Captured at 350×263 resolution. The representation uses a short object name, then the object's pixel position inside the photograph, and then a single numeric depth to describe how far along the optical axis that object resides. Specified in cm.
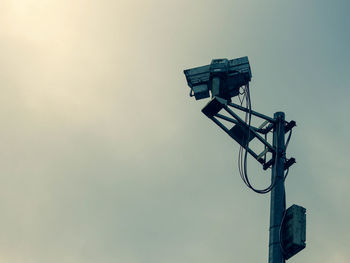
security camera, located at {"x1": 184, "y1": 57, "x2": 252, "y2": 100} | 1343
